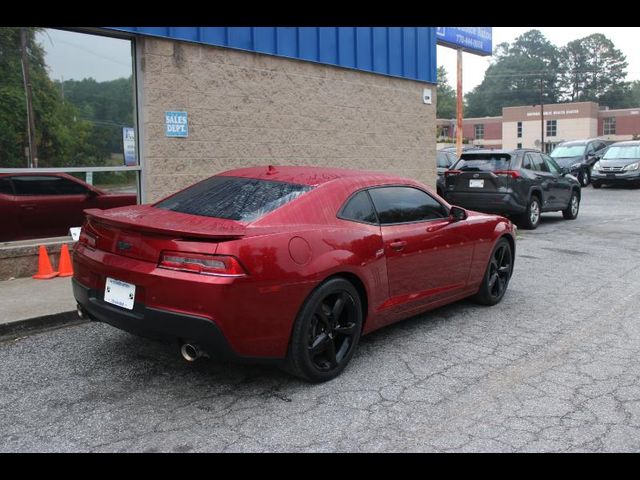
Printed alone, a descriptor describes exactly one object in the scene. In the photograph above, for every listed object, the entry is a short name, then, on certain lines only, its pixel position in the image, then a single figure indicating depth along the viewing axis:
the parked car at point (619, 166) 21.61
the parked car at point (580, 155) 23.55
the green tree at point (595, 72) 119.45
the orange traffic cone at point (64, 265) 6.89
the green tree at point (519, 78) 127.12
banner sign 16.00
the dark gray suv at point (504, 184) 11.56
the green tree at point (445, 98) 126.75
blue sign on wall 8.05
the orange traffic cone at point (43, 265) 6.82
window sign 7.87
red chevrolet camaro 3.49
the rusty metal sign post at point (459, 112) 17.22
